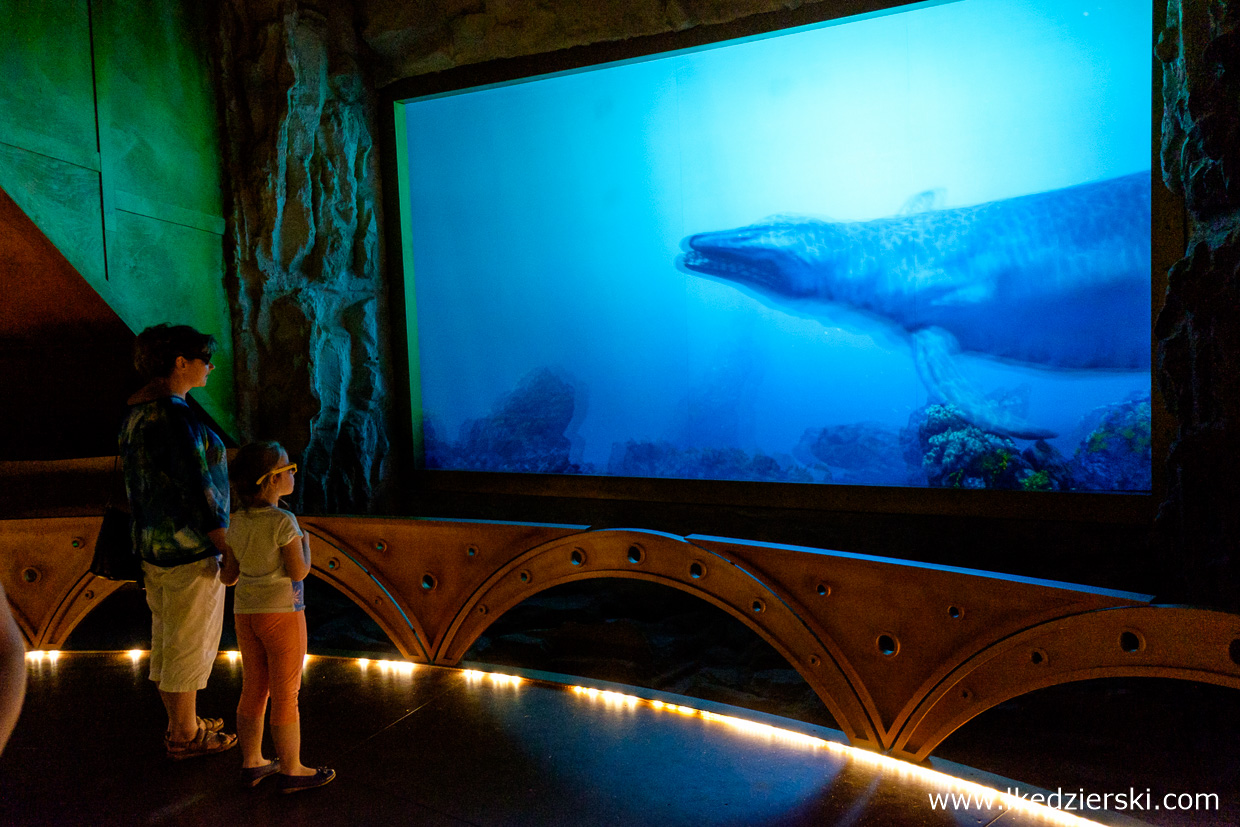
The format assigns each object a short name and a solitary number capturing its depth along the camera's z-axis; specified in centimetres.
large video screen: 494
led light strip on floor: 231
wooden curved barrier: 219
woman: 262
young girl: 241
